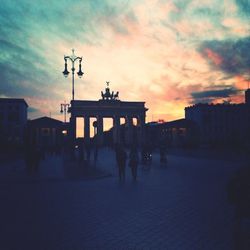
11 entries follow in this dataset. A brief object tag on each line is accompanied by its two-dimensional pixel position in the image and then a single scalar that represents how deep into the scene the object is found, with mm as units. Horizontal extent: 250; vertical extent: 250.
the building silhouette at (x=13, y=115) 100125
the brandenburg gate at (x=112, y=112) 87812
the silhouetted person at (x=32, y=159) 19731
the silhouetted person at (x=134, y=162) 15515
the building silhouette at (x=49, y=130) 90562
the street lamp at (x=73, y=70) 29323
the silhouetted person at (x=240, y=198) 4480
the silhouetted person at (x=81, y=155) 26762
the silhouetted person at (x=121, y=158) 15477
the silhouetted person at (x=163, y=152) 25047
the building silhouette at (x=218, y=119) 102812
